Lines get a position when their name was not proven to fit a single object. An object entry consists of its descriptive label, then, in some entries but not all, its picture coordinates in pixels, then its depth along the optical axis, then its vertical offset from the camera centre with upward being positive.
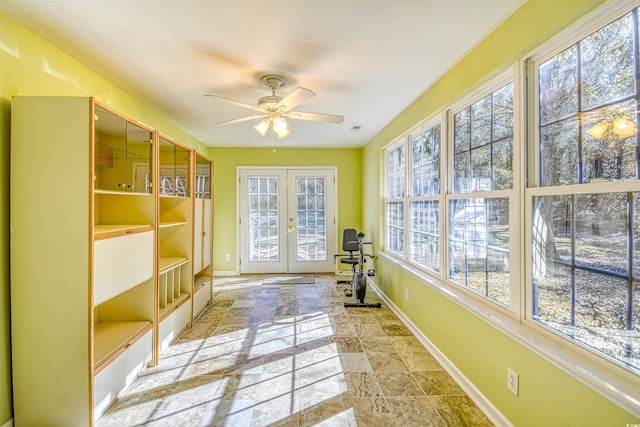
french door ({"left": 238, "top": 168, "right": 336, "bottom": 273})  5.65 -0.11
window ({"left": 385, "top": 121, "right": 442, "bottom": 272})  2.91 +0.19
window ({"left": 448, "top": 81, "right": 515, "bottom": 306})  1.92 +0.12
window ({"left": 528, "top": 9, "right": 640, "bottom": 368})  1.22 +0.09
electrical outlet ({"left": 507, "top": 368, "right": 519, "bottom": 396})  1.66 -0.93
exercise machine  3.91 -0.81
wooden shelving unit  1.68 -0.25
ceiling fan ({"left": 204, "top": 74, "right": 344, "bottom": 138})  2.39 +0.87
